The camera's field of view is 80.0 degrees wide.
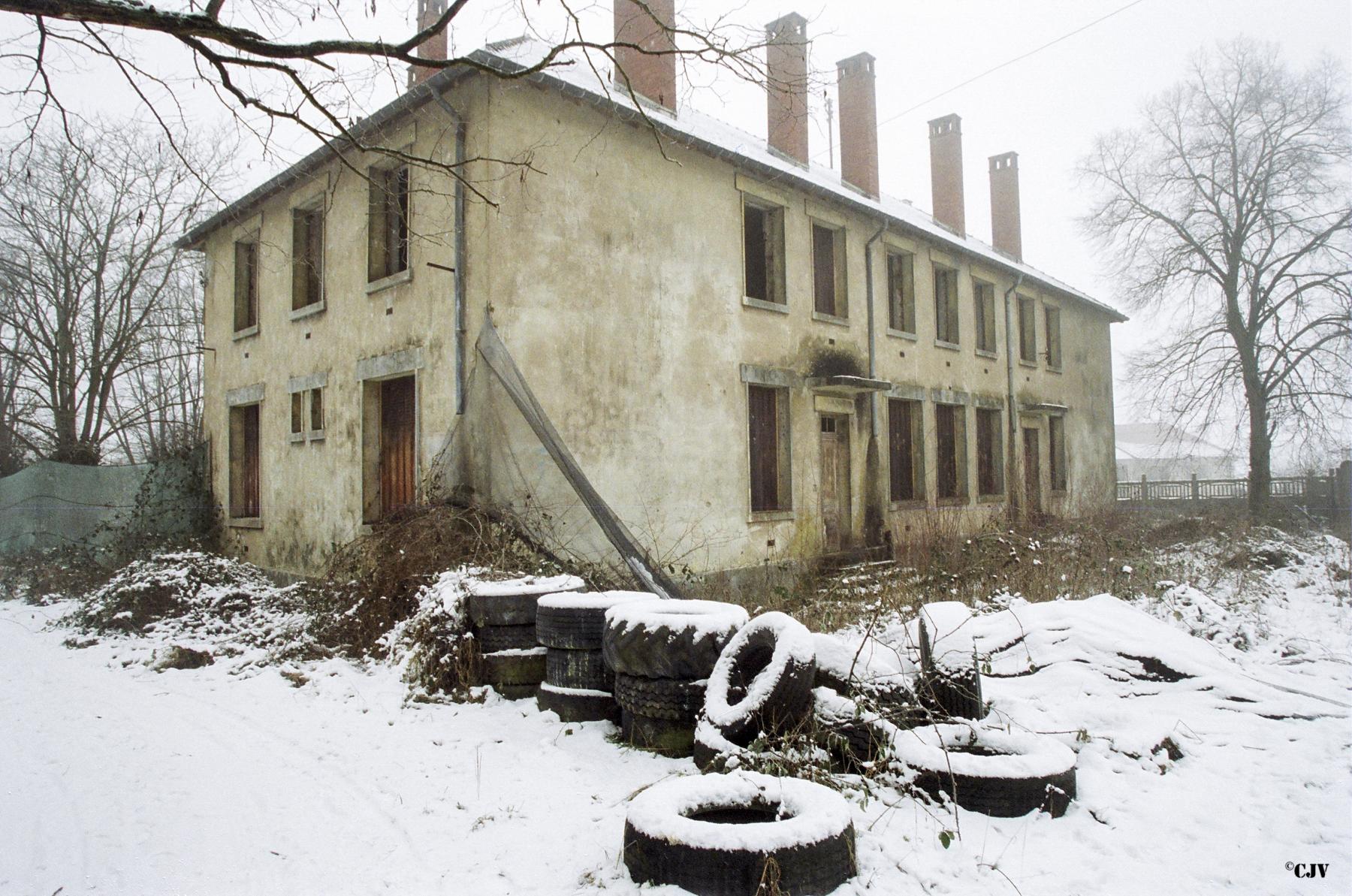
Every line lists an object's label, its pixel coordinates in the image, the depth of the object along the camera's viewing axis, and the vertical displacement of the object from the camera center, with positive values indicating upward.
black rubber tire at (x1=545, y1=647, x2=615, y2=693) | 5.60 -1.33
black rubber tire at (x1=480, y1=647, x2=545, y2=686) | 6.11 -1.40
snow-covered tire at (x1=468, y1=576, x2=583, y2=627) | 6.21 -0.93
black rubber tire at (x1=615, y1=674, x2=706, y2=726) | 4.83 -1.33
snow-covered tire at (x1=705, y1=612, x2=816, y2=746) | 4.32 -1.14
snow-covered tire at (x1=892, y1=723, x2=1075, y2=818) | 3.83 -1.46
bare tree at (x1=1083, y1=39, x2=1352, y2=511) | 18.81 +5.36
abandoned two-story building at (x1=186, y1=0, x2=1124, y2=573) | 9.15 +2.11
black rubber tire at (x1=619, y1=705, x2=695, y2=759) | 4.88 -1.56
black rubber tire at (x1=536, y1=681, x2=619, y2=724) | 5.51 -1.54
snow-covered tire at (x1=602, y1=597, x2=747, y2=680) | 4.88 -0.99
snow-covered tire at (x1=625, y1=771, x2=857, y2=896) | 3.01 -1.41
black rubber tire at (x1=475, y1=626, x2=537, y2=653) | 6.23 -1.21
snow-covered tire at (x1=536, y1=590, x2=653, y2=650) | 5.63 -0.98
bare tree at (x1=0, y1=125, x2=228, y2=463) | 17.55 +4.22
